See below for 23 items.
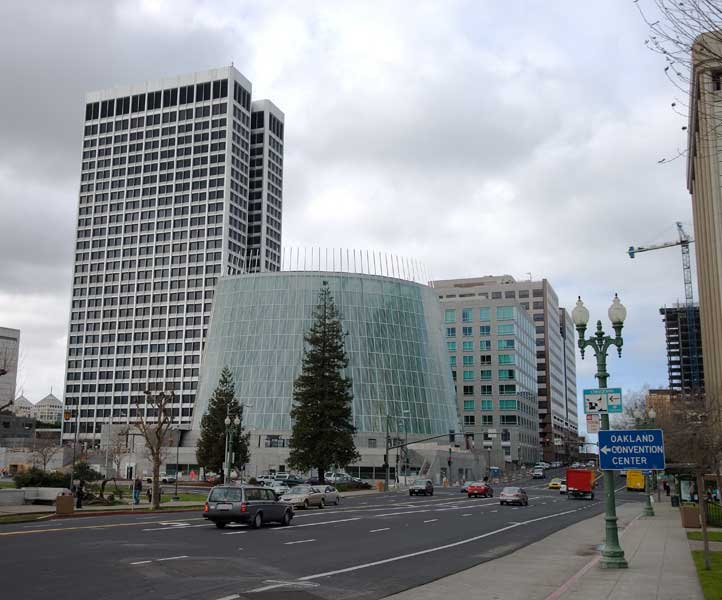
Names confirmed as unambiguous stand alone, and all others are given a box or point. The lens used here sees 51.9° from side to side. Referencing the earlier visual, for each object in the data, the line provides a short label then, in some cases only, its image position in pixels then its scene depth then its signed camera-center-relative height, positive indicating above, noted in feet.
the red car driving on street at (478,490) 208.54 -15.71
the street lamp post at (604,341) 60.39 +8.18
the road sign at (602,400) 63.98 +2.84
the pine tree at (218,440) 253.65 -2.45
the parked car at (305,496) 149.38 -12.80
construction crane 575.38 +146.74
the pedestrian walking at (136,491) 138.49 -10.79
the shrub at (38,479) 153.79 -9.71
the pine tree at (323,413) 247.70 +6.70
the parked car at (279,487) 171.86 -13.39
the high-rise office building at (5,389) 616.39 +36.73
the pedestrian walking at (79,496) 124.77 -10.65
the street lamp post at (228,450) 171.38 -4.15
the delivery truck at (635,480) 277.44 -17.44
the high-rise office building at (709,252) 216.33 +60.56
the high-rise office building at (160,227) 541.75 +156.84
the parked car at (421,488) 218.18 -15.95
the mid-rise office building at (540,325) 628.90 +92.70
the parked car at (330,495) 160.04 -13.32
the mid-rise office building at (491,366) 504.02 +46.07
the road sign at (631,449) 55.36 -1.18
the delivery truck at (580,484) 215.31 -14.55
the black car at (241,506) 92.89 -9.26
